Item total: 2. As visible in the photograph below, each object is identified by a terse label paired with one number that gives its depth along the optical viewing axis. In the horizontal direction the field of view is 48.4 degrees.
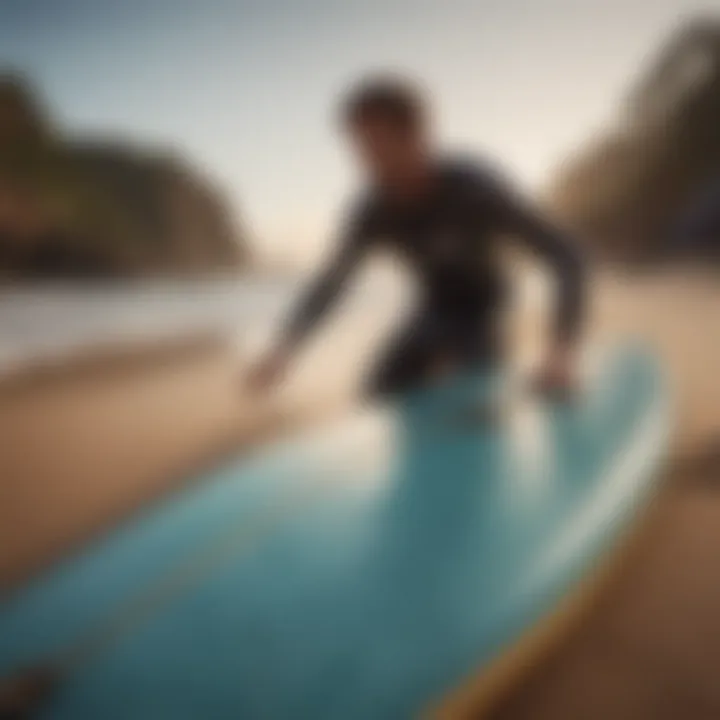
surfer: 1.12
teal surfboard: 0.74
